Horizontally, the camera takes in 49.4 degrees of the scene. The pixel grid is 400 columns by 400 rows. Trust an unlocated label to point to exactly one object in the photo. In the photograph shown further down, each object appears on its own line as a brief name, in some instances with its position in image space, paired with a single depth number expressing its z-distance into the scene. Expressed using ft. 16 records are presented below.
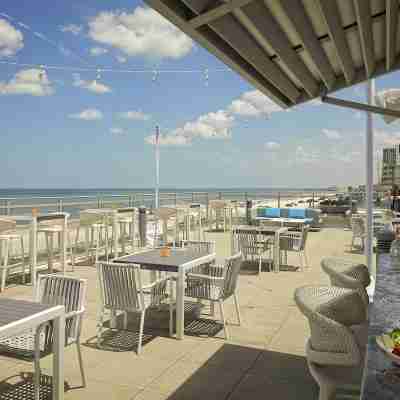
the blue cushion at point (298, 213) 39.91
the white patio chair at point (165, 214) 27.14
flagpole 32.22
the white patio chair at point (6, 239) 17.41
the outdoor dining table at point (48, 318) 7.17
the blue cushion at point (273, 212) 40.59
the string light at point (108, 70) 29.33
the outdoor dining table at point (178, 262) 12.25
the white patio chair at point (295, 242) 22.76
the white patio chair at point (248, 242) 22.62
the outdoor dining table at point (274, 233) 22.15
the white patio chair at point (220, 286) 12.24
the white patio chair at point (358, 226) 28.12
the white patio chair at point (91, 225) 23.40
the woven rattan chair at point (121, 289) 11.16
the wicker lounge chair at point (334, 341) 6.16
